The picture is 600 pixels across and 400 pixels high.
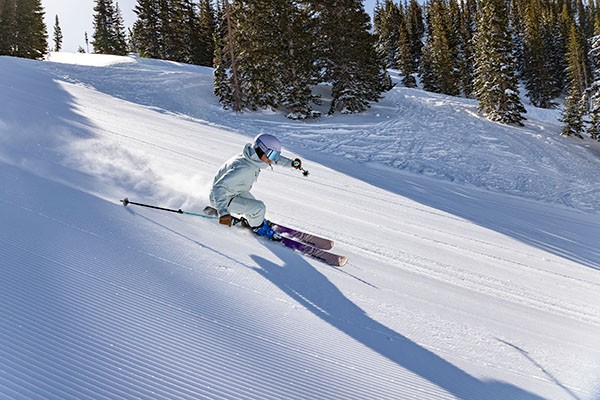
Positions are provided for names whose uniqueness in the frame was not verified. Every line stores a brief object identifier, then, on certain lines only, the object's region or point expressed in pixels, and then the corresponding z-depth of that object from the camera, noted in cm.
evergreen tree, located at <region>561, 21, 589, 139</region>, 2191
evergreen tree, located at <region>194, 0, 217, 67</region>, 4462
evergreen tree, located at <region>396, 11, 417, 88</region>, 4872
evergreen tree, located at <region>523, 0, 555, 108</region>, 4816
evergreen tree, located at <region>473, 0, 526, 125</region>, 2317
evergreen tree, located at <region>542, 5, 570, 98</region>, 5434
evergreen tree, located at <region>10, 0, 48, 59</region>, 3747
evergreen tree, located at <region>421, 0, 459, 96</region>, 4350
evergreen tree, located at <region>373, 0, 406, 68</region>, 6269
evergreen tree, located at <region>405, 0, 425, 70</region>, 6512
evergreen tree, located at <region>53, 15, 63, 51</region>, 8212
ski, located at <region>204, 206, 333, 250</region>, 570
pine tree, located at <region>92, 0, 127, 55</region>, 4953
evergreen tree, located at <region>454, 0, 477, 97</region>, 4716
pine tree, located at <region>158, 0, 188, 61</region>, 4319
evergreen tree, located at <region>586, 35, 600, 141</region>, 2269
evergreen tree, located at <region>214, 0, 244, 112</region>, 2228
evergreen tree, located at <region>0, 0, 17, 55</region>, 3644
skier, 535
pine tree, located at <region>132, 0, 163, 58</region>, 4481
